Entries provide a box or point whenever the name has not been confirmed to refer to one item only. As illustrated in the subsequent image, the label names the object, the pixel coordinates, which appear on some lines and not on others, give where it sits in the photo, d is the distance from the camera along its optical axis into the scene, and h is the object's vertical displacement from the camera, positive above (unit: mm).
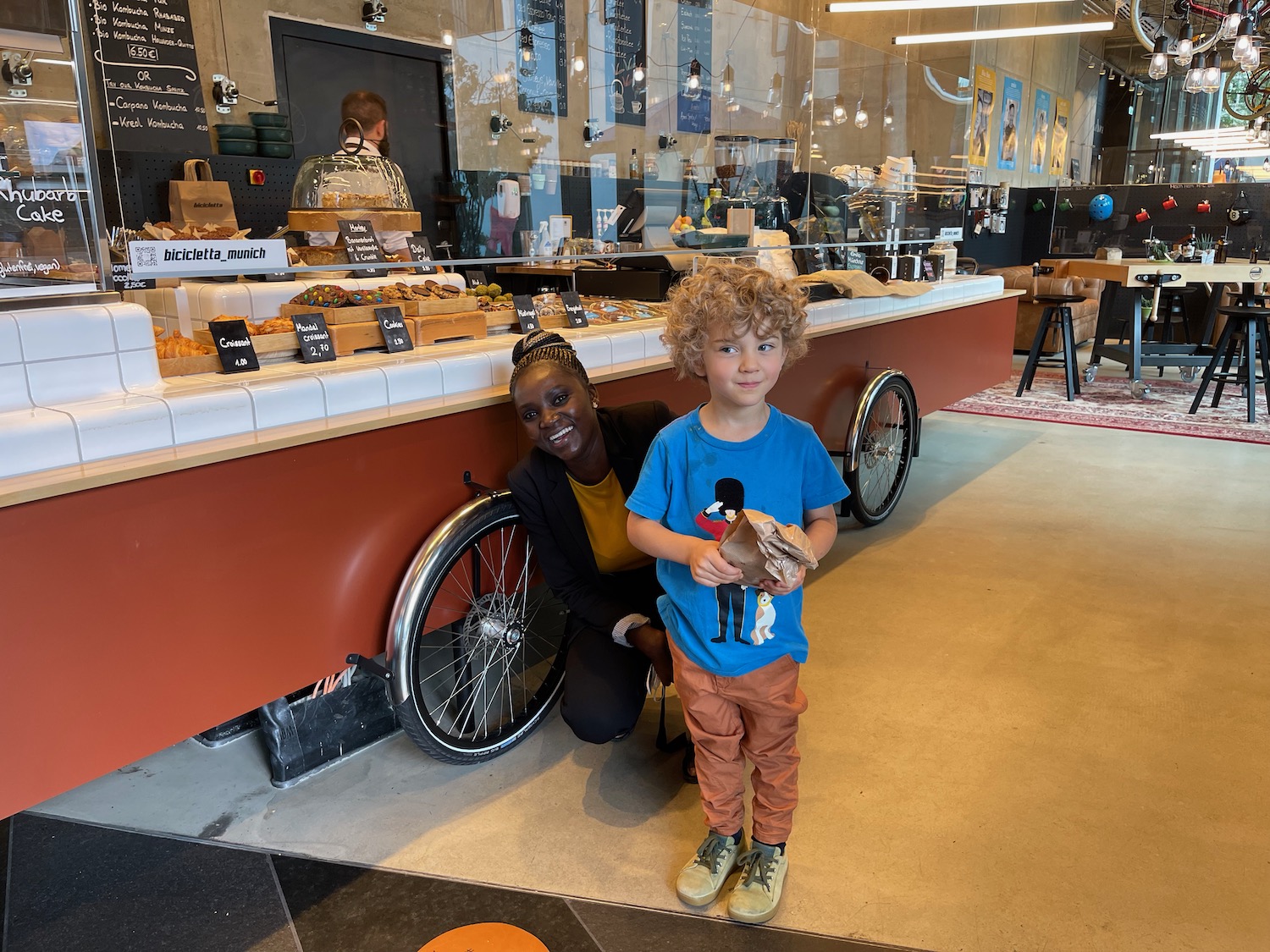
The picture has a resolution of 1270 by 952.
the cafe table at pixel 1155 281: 7078 -322
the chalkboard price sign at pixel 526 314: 2633 -176
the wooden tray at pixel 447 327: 2377 -191
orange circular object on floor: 1685 -1255
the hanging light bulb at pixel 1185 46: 7359 +1528
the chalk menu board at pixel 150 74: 4844 +1010
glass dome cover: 2844 +223
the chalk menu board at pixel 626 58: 3121 +658
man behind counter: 3107 +458
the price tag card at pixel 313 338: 2123 -187
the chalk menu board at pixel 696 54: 3361 +712
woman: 2039 -621
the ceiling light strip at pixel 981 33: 5520 +1402
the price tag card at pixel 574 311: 2812 -181
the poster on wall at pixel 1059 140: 14891 +1632
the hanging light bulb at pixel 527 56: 2855 +607
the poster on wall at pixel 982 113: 11266 +1600
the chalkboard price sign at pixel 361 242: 2445 +36
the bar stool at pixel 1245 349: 6121 -764
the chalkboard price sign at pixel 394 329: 2285 -184
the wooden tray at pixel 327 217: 2621 +108
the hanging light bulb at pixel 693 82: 3416 +615
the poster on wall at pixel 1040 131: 13930 +1688
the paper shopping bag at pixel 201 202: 4353 +271
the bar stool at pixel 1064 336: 6770 -695
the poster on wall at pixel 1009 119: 12531 +1681
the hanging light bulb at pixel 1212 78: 7707 +1333
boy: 1633 -519
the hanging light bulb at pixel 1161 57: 7615 +1494
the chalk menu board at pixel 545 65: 2865 +589
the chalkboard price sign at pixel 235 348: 1956 -189
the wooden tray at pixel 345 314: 2230 -140
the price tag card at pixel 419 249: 2637 +16
